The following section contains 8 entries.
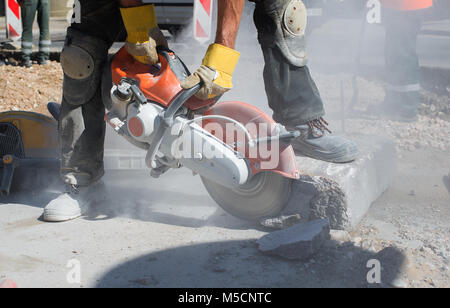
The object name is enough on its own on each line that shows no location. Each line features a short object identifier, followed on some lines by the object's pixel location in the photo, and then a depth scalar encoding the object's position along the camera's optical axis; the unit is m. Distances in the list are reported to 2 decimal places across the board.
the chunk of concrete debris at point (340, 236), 2.57
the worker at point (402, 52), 4.75
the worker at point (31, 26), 6.83
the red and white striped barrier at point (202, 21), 6.41
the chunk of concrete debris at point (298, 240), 2.38
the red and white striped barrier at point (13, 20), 7.84
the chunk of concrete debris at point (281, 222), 2.69
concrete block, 2.72
